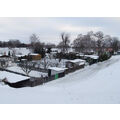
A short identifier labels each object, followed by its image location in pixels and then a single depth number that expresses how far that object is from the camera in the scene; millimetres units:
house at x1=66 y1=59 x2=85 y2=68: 26859
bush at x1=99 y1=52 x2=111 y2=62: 33625
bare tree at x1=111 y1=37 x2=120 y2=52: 68162
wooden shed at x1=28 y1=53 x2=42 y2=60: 37188
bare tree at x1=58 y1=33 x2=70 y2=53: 48262
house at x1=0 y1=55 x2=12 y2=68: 26312
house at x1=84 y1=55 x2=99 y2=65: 30472
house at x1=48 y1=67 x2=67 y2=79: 18734
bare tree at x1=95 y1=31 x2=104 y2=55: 50288
